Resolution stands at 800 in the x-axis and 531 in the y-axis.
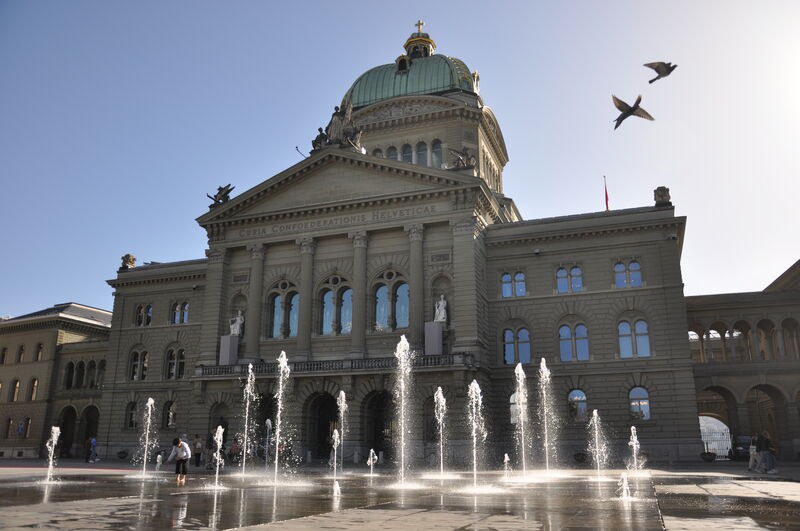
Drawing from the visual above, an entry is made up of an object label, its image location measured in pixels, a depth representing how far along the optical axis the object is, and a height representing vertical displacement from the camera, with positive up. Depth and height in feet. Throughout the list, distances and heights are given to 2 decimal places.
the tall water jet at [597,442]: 122.52 -1.07
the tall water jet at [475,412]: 119.75 +4.49
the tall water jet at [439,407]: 119.44 +5.36
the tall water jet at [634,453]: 115.24 -2.85
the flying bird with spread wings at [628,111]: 64.80 +31.68
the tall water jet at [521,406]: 130.72 +6.06
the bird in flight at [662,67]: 59.72 +33.02
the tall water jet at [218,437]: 90.68 -0.12
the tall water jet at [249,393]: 136.05 +8.89
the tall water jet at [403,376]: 124.77 +11.26
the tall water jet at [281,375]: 130.00 +12.22
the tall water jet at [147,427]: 157.99 +2.18
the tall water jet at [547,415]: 128.36 +4.21
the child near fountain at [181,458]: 72.02 -2.39
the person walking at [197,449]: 119.65 -2.37
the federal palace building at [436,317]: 128.16 +24.88
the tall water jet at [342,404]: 127.95 +6.17
